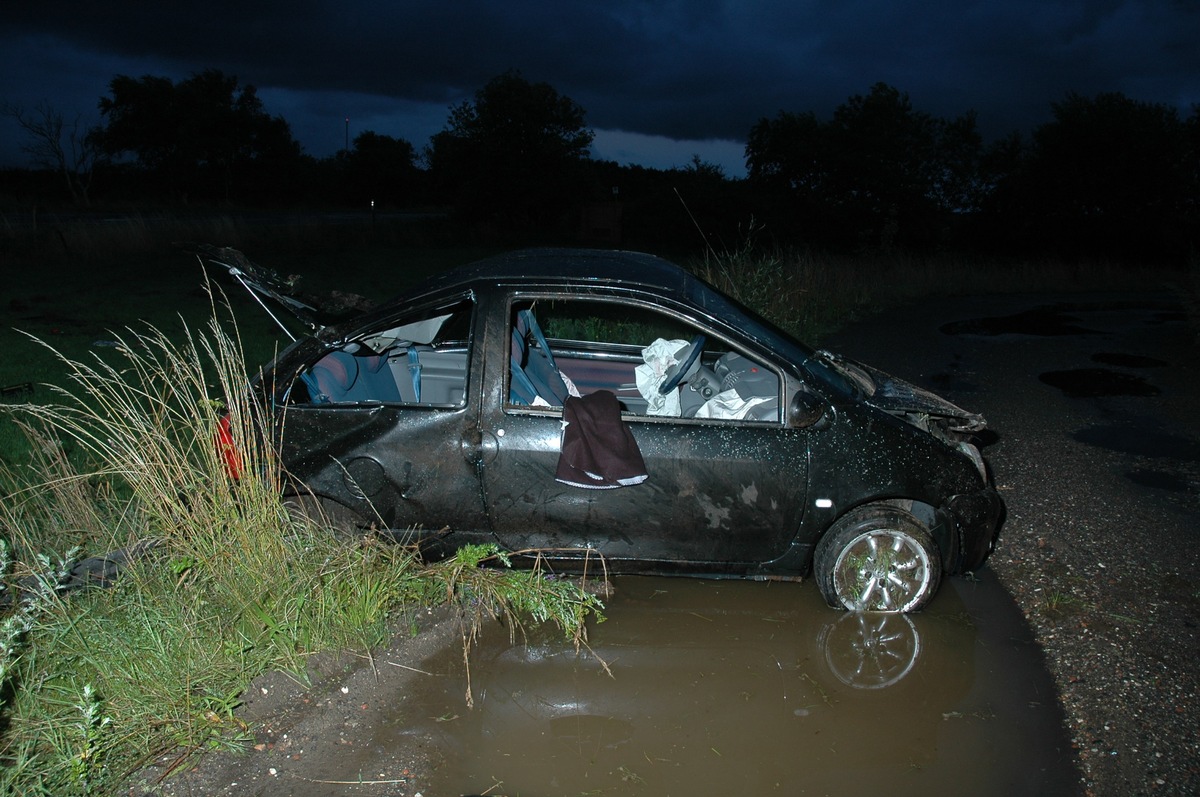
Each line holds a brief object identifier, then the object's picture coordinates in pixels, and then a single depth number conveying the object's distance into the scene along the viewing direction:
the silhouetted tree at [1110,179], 33.84
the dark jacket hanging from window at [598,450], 4.10
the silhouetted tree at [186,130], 44.84
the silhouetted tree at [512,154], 32.16
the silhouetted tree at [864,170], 38.00
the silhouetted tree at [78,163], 31.95
